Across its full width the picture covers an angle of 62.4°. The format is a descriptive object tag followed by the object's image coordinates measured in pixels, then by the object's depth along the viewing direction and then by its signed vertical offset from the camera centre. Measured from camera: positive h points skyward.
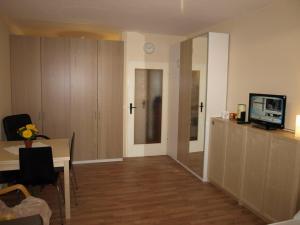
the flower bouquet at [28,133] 2.86 -0.53
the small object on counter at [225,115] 3.84 -0.37
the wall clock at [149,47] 5.22 +0.89
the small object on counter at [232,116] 3.76 -0.38
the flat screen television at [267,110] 2.90 -0.23
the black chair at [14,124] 3.79 -0.58
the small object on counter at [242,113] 3.50 -0.31
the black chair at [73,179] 3.23 -1.43
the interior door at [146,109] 5.26 -0.43
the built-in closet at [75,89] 4.40 -0.02
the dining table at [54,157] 2.69 -0.78
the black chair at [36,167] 2.62 -0.85
